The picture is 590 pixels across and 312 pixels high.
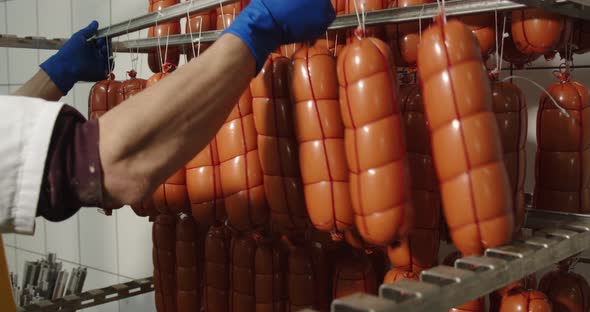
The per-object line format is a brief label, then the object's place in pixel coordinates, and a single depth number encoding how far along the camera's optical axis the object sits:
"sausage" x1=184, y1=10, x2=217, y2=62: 1.34
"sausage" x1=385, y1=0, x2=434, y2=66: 1.05
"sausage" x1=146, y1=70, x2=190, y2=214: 1.18
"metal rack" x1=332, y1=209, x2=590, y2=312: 0.61
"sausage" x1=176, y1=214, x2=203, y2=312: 1.39
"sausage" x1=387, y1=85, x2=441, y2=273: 0.97
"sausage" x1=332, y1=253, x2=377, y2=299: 1.12
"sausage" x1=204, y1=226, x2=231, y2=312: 1.32
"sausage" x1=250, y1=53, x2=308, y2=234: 0.99
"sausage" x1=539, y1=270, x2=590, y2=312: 1.00
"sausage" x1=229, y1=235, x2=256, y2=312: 1.24
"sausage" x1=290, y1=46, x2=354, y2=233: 0.92
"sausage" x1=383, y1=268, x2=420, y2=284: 0.99
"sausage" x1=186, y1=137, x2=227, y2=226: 1.12
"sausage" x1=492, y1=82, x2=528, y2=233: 0.90
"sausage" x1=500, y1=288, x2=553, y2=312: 0.91
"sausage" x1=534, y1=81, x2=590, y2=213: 0.95
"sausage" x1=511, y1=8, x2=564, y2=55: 0.92
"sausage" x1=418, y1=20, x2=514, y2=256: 0.77
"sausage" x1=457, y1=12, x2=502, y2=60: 0.98
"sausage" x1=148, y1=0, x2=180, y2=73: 1.41
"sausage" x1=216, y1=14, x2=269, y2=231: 1.06
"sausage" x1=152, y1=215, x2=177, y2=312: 1.45
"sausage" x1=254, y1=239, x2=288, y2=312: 1.21
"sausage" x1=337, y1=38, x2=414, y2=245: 0.82
